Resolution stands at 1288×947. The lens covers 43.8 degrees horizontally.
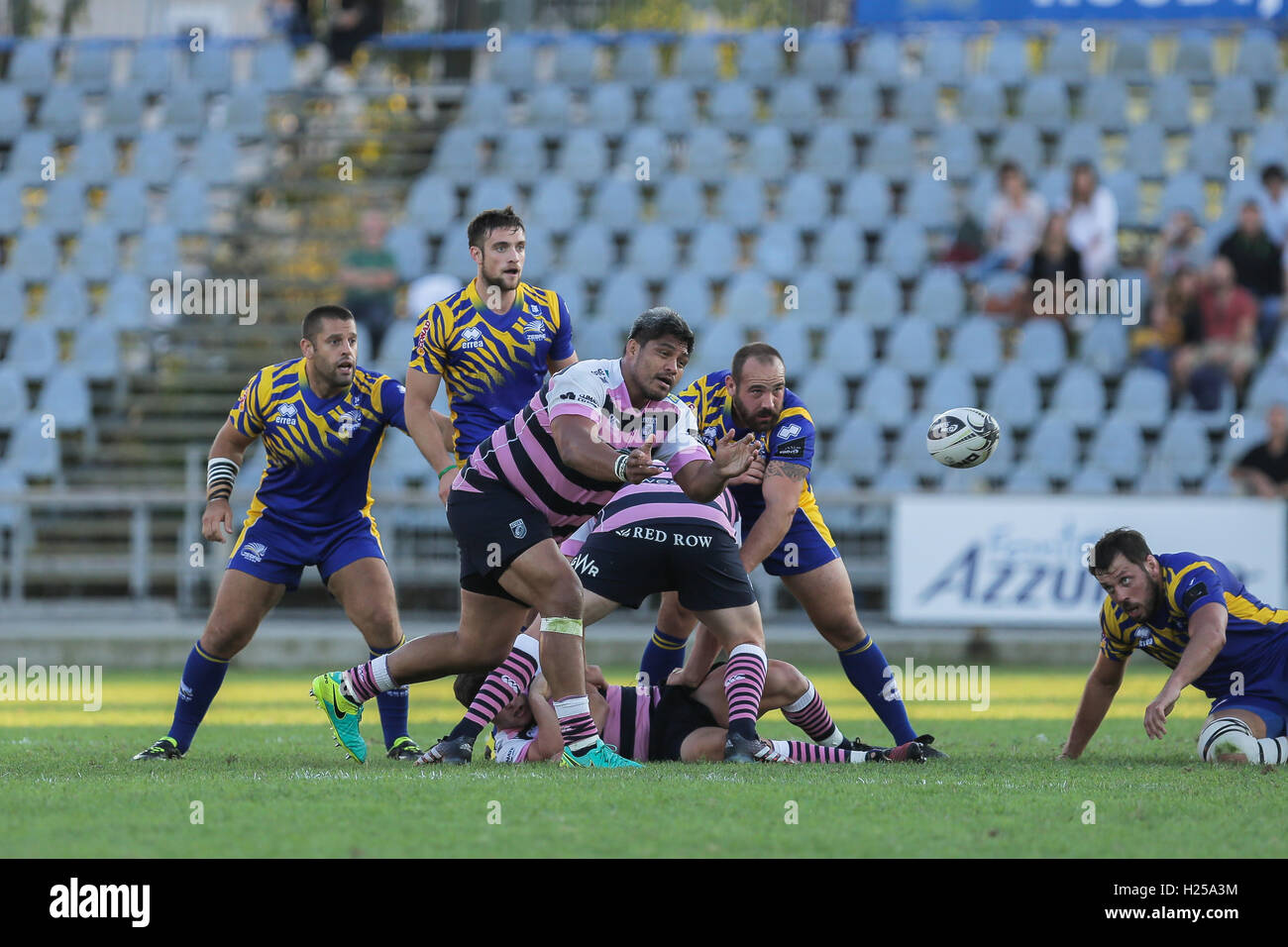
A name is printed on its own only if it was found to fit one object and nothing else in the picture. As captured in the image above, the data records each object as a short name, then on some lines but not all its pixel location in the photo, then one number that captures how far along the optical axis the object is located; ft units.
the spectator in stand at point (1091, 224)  54.54
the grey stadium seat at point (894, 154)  62.23
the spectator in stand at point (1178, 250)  54.49
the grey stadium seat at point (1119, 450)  51.11
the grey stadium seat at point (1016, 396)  53.06
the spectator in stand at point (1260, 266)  54.24
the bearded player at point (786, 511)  25.88
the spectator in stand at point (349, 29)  69.82
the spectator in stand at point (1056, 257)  52.85
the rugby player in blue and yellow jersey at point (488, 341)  27.99
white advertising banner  46.24
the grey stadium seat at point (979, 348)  54.75
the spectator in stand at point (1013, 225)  55.67
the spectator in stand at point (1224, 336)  52.06
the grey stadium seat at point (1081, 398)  52.80
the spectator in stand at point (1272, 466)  46.52
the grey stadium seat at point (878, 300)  56.75
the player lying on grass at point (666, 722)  24.99
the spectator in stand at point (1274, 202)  56.65
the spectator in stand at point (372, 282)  57.11
